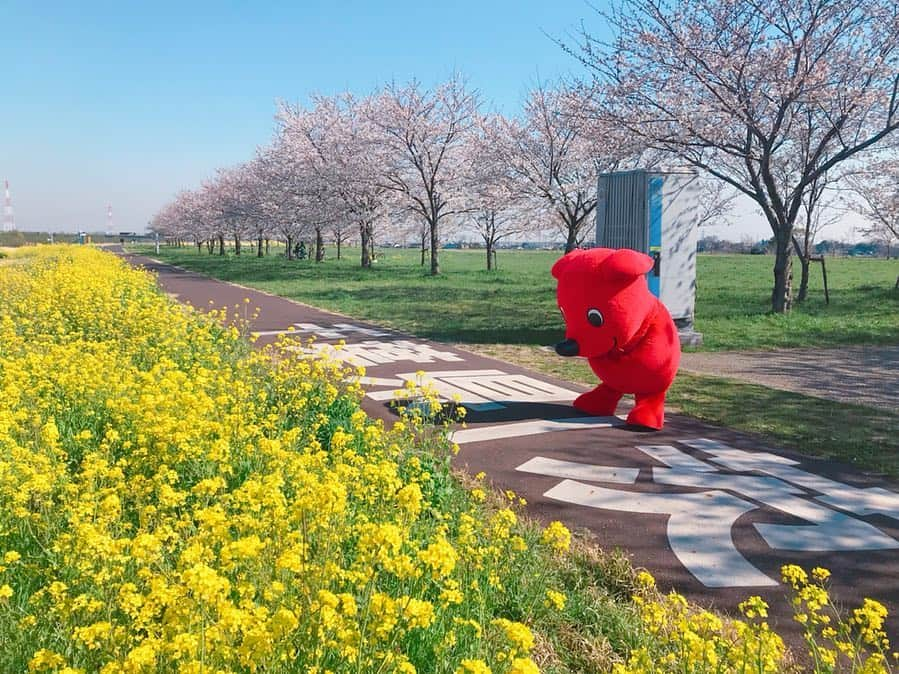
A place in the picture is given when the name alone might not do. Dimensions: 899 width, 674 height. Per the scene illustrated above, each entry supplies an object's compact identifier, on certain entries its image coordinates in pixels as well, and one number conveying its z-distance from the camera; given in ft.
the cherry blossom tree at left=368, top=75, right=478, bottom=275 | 100.99
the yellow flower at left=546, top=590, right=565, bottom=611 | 8.49
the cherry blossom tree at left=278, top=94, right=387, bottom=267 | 106.22
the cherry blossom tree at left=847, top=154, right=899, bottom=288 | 67.21
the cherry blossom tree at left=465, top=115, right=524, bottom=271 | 84.89
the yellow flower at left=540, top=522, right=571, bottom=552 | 9.89
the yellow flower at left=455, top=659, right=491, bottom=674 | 5.80
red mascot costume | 20.81
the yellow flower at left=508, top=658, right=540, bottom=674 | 5.78
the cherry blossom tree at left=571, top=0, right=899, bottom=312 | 43.32
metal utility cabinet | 36.68
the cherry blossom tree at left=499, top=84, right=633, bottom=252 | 73.67
